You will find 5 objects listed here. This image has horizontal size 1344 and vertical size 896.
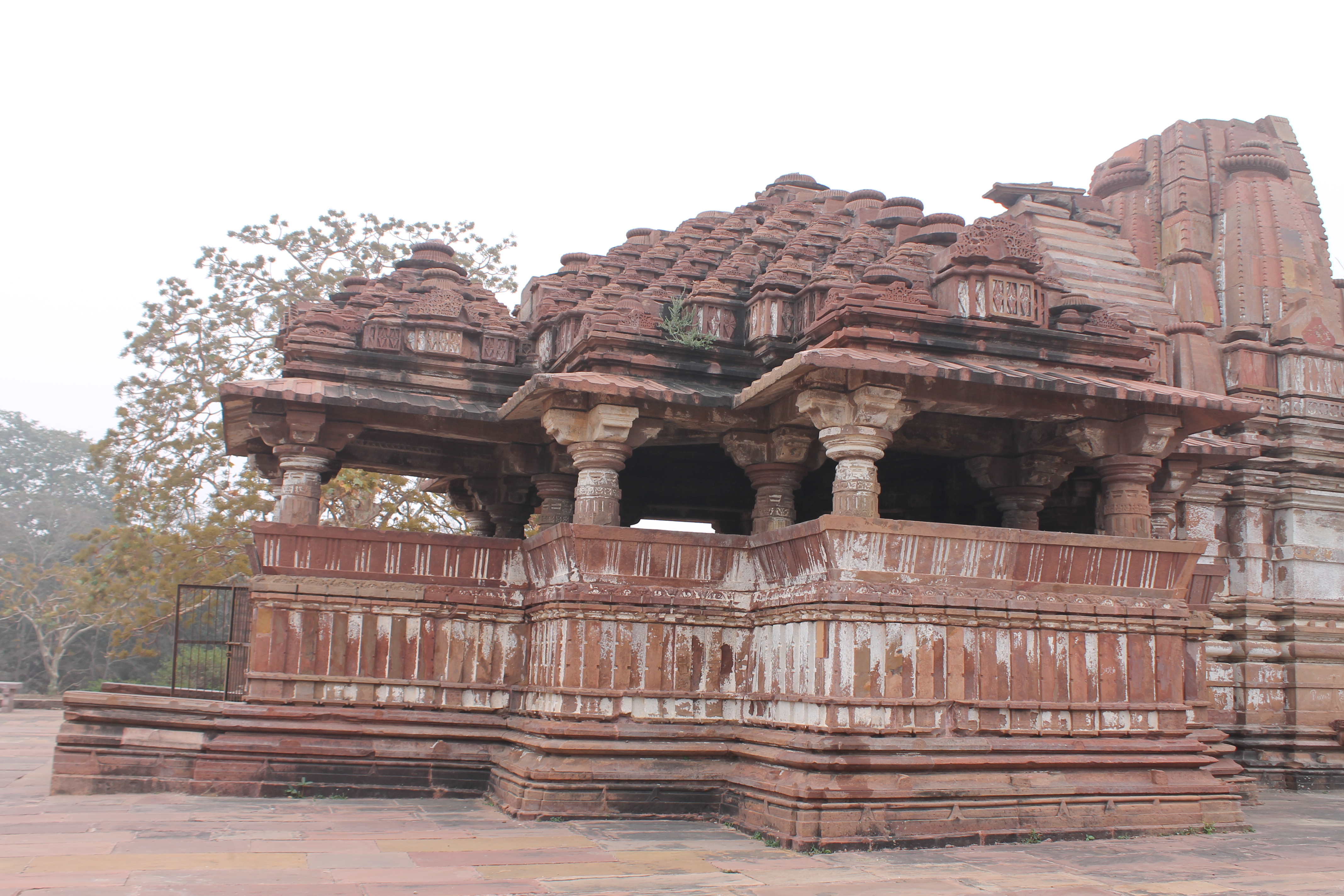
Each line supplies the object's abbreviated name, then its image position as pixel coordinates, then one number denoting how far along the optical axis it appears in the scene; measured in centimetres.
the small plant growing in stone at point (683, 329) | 1087
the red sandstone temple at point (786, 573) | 874
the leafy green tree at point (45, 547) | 3441
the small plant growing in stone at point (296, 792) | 1005
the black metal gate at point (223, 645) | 1172
